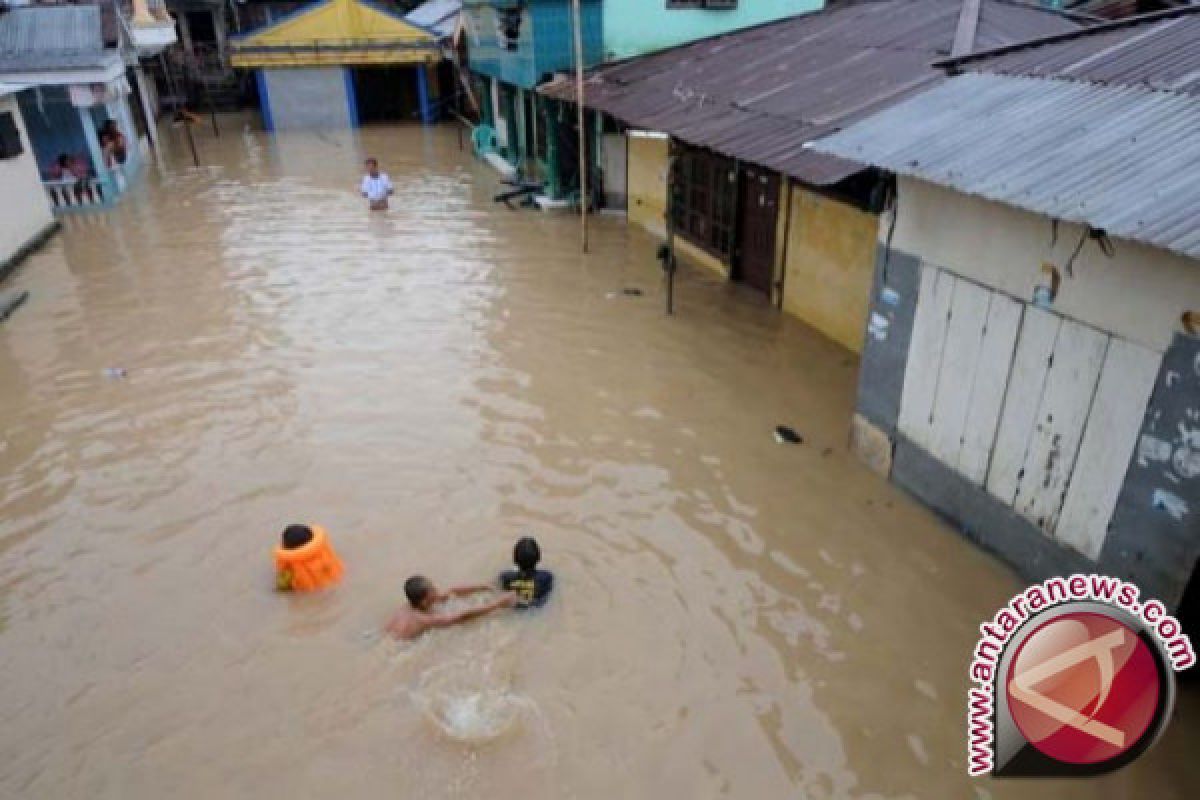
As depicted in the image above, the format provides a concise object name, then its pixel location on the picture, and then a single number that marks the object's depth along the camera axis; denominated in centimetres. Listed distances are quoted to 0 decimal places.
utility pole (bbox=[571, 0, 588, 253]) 1371
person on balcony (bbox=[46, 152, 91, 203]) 1872
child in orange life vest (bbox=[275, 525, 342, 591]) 666
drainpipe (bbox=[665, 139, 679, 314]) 1159
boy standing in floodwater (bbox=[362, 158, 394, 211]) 1806
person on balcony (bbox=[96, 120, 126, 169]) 1981
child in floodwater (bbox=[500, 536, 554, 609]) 643
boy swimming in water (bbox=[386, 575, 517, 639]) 626
